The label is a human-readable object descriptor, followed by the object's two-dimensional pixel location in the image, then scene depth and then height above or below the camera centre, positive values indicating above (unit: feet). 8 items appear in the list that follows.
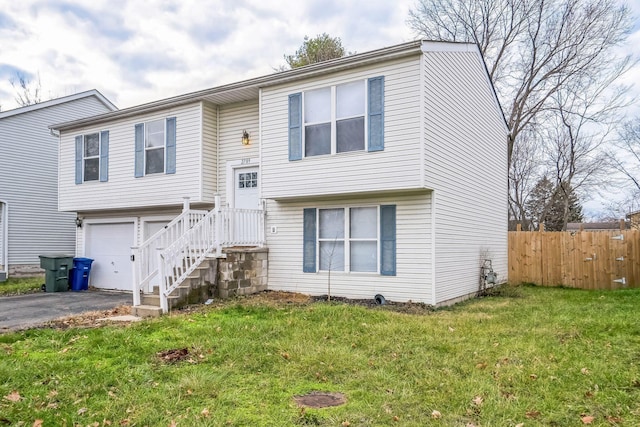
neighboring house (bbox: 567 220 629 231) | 97.91 +1.38
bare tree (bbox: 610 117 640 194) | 64.13 +11.70
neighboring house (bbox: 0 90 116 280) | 51.21 +5.12
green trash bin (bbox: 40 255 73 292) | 42.04 -3.84
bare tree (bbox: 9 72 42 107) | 83.87 +27.14
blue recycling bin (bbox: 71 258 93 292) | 44.06 -4.22
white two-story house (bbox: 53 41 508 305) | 28.81 +4.78
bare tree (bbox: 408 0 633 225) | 57.00 +25.57
